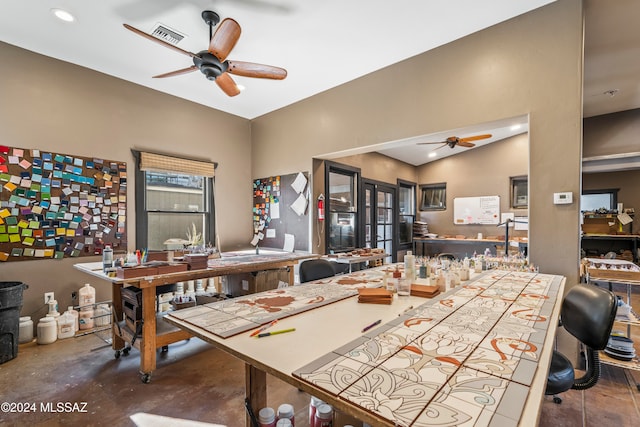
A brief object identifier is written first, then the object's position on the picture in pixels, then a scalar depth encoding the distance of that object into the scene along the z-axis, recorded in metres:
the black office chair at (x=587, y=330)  1.37
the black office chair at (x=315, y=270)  2.49
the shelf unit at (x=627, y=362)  2.15
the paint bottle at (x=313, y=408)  1.27
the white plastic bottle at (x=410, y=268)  1.94
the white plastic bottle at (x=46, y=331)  3.01
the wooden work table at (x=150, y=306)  2.29
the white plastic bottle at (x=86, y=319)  3.37
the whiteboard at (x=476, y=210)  6.09
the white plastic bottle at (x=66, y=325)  3.15
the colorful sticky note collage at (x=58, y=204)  3.05
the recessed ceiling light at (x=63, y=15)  2.61
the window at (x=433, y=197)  6.88
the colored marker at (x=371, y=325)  1.17
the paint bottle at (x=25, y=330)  3.00
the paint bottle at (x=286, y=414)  1.24
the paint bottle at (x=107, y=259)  2.57
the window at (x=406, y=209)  6.65
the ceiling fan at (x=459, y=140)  4.42
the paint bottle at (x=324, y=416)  1.23
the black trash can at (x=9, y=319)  2.63
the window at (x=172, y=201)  3.94
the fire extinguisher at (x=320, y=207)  4.40
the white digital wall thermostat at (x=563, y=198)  2.47
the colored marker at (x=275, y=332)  1.13
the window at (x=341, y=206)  4.64
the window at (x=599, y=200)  6.07
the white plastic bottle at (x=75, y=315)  3.27
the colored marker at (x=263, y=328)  1.15
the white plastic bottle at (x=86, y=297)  3.40
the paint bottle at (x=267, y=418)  1.20
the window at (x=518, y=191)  5.87
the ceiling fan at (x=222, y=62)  2.29
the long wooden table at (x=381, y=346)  0.69
